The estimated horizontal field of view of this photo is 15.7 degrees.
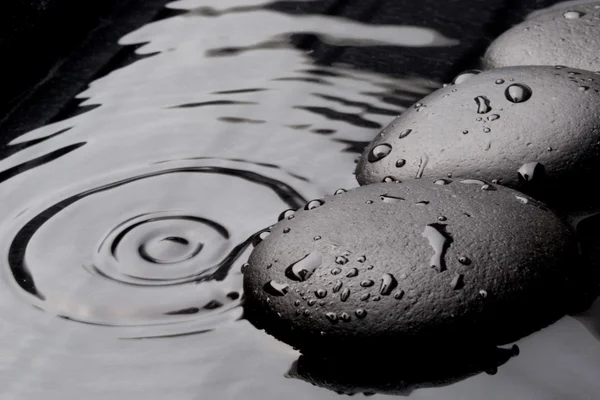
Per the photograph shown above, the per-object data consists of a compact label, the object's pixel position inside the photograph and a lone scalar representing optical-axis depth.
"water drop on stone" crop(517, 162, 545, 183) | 0.48
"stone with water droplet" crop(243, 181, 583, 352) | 0.45
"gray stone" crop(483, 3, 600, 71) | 0.53
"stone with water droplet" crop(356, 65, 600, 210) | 0.49
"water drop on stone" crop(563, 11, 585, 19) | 0.55
